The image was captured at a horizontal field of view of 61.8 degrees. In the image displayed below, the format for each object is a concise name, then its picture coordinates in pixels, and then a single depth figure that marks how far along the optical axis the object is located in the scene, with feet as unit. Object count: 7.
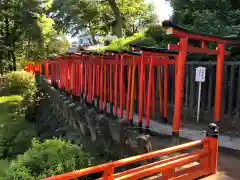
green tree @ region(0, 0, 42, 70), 46.07
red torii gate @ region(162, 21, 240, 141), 12.31
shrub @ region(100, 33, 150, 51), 28.80
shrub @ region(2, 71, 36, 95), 40.55
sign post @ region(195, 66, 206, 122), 16.72
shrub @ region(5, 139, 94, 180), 10.73
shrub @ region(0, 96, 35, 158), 20.48
